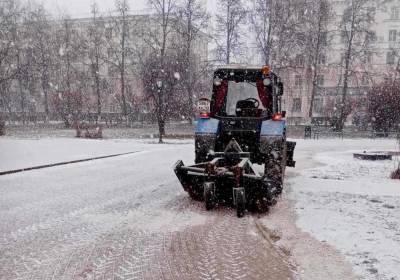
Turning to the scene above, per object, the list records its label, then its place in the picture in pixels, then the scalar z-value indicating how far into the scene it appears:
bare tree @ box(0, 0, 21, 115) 32.09
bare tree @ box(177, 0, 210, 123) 32.17
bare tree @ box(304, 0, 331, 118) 31.62
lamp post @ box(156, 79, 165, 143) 22.34
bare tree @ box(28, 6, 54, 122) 40.16
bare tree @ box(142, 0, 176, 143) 23.42
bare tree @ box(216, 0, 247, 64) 32.12
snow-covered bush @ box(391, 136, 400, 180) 10.28
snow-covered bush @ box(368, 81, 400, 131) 25.25
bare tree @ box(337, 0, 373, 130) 30.85
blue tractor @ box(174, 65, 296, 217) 6.47
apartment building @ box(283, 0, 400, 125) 35.44
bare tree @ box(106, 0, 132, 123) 38.72
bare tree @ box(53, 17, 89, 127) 42.38
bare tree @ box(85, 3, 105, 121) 40.33
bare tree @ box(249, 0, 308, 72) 30.97
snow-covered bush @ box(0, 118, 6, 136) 26.00
